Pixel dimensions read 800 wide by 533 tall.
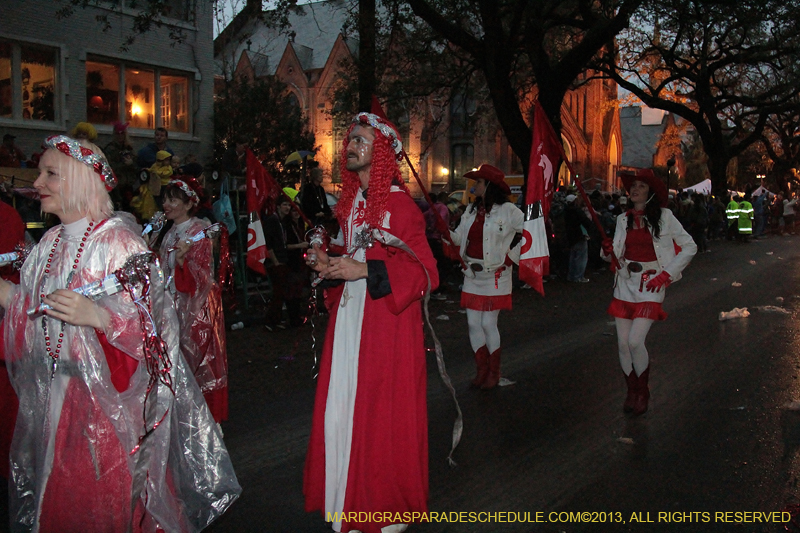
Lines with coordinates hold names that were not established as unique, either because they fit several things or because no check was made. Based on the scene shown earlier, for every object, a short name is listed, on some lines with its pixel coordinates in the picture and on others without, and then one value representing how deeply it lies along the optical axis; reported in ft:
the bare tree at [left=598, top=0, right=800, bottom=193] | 49.03
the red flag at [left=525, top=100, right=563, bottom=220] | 18.02
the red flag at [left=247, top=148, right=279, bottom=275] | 20.86
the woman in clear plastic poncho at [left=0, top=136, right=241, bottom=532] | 9.16
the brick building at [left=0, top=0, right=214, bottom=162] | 47.57
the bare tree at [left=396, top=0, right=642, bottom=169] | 44.83
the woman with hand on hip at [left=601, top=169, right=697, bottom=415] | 18.44
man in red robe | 10.85
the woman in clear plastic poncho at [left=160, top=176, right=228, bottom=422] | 16.62
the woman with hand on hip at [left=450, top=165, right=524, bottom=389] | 21.20
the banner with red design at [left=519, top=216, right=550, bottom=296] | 18.02
